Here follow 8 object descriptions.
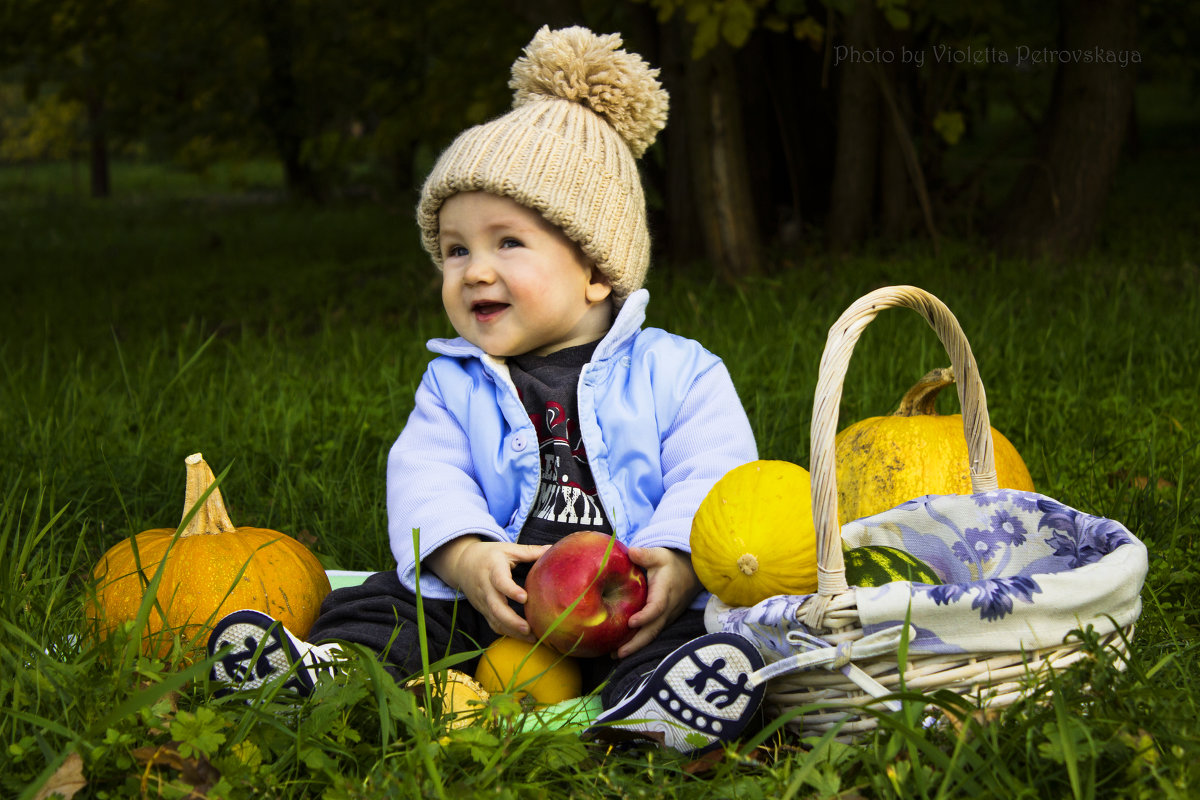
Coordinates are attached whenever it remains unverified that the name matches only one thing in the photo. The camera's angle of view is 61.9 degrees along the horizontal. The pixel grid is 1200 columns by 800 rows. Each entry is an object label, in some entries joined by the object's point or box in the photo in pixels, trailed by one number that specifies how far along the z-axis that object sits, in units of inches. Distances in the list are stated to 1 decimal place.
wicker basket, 69.6
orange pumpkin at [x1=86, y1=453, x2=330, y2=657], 90.6
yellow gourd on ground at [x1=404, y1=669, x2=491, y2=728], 73.9
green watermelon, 79.7
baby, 91.9
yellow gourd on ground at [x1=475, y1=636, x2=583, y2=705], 87.3
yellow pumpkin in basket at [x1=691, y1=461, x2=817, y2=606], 79.4
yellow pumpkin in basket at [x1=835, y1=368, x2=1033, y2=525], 104.7
